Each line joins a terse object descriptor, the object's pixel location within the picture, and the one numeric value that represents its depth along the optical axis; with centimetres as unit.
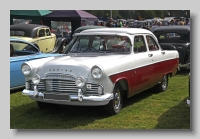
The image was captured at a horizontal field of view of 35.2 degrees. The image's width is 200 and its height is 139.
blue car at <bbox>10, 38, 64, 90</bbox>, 694
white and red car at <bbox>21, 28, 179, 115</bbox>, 497
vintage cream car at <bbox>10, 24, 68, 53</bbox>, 1148
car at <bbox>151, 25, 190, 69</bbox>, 965
